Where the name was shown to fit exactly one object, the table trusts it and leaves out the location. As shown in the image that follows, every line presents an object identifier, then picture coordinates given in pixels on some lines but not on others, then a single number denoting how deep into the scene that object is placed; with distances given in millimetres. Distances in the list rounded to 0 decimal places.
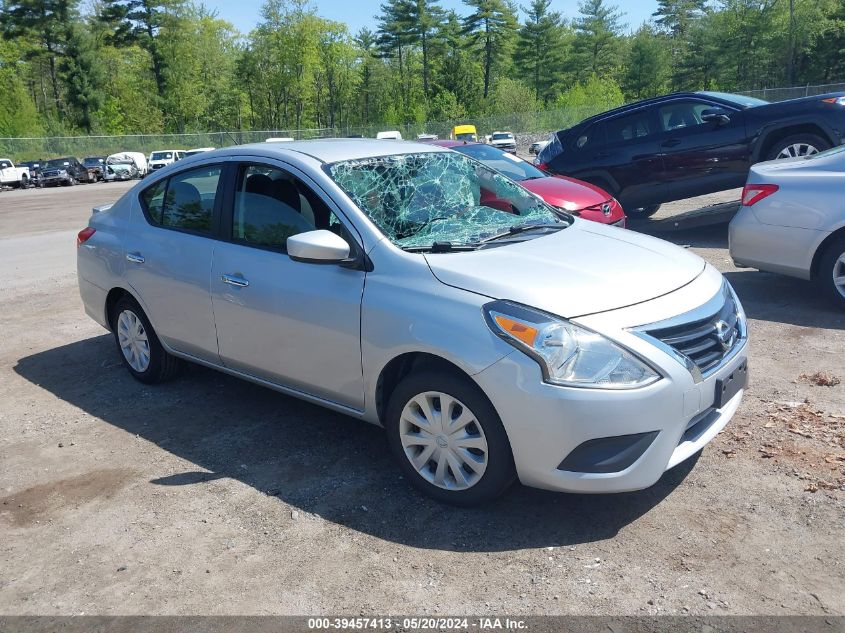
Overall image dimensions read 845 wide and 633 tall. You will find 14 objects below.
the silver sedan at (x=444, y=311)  3225
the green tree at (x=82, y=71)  66500
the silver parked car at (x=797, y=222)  6180
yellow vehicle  40703
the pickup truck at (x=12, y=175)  40281
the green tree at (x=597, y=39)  90750
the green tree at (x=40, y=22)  64250
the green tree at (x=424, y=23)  78312
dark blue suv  9477
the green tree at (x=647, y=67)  82062
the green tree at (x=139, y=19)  69688
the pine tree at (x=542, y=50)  83250
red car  8375
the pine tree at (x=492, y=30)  80562
